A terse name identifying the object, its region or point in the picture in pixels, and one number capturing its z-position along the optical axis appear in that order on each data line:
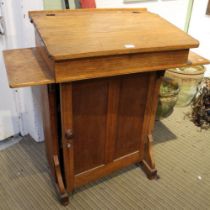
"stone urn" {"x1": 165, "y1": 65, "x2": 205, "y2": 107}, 2.53
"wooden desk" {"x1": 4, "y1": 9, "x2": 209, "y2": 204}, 1.16
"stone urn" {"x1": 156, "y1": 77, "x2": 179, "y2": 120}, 2.29
